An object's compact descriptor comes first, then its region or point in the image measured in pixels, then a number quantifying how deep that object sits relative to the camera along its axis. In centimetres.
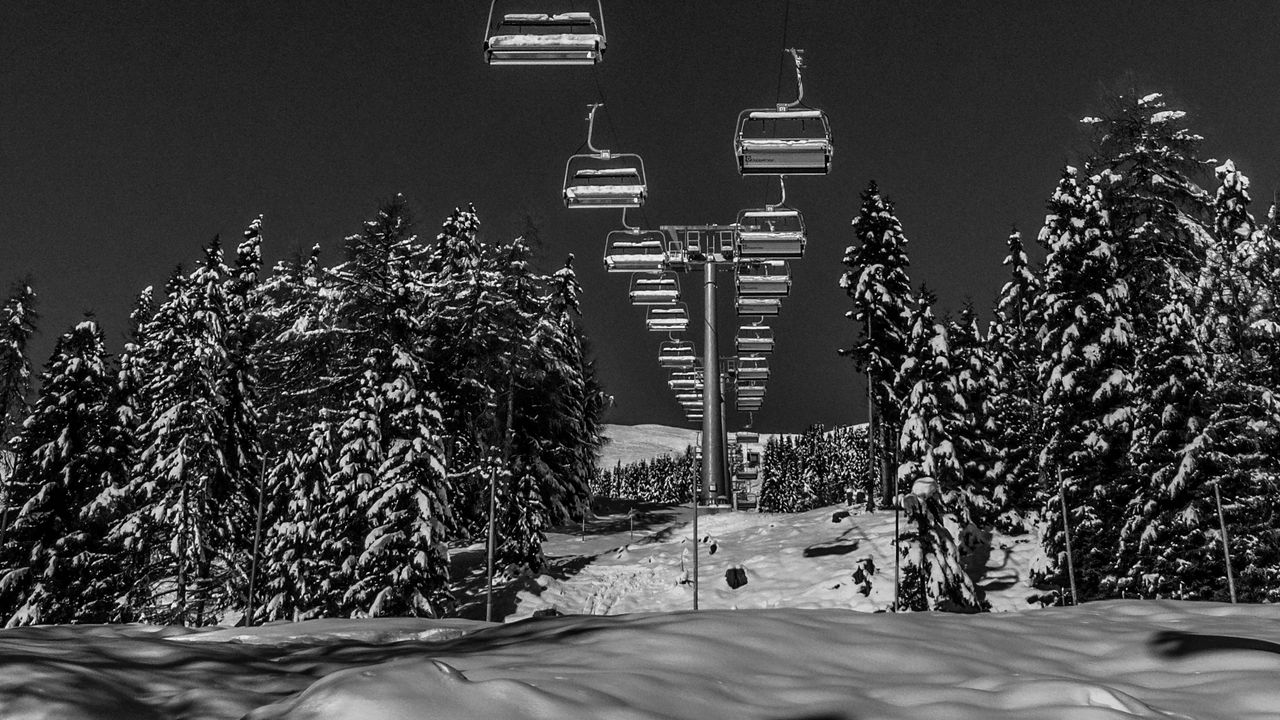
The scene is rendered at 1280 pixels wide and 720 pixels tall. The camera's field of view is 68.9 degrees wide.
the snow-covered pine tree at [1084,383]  2889
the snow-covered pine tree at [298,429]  2797
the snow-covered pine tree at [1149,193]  3111
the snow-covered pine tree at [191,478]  2853
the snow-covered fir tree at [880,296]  3994
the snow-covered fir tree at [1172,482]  2484
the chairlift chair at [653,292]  3847
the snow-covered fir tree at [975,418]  3541
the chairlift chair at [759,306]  3978
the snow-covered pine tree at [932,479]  2722
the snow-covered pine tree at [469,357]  3241
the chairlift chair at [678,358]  4797
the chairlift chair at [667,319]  4162
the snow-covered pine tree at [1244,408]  2397
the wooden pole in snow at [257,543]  2952
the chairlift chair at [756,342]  4388
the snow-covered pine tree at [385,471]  2556
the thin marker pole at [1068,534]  2743
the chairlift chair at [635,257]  3447
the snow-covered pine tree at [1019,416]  3822
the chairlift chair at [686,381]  5134
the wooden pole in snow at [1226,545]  2327
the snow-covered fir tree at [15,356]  3628
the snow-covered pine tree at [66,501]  2748
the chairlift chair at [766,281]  3734
